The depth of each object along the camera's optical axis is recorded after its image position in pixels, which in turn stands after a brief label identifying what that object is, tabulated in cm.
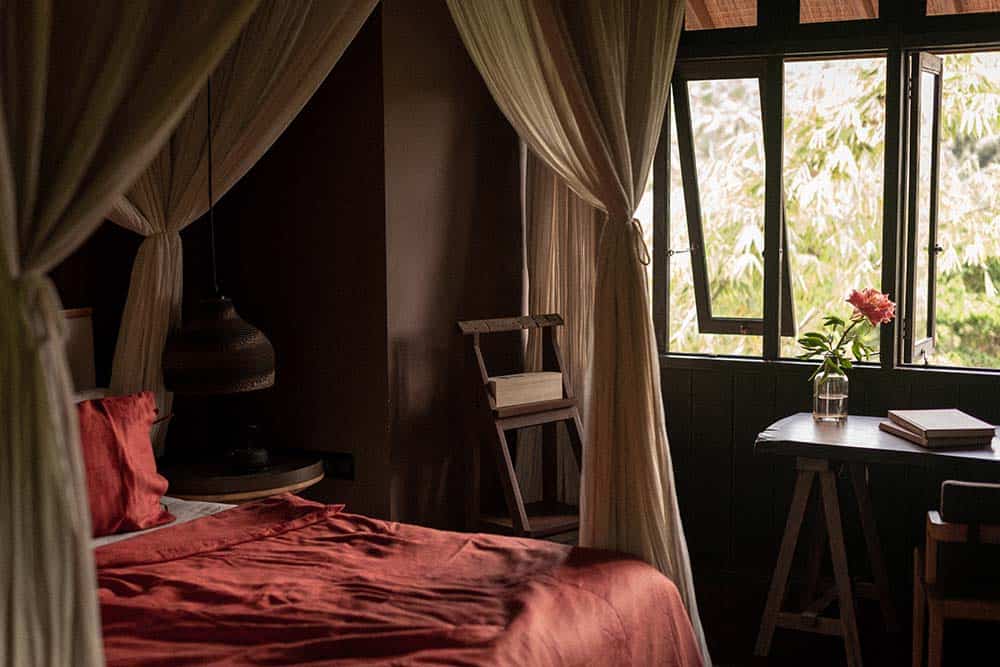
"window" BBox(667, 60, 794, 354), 446
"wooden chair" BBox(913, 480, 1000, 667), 312
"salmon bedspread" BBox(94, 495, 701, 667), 239
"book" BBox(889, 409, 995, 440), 346
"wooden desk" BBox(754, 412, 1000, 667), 346
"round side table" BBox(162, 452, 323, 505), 369
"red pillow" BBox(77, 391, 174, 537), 319
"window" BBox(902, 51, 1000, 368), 411
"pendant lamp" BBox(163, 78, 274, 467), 368
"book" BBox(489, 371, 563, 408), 410
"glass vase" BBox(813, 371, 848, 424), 389
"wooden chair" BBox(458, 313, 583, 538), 405
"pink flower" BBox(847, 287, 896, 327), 379
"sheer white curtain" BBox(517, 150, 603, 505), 460
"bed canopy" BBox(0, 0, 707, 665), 166
